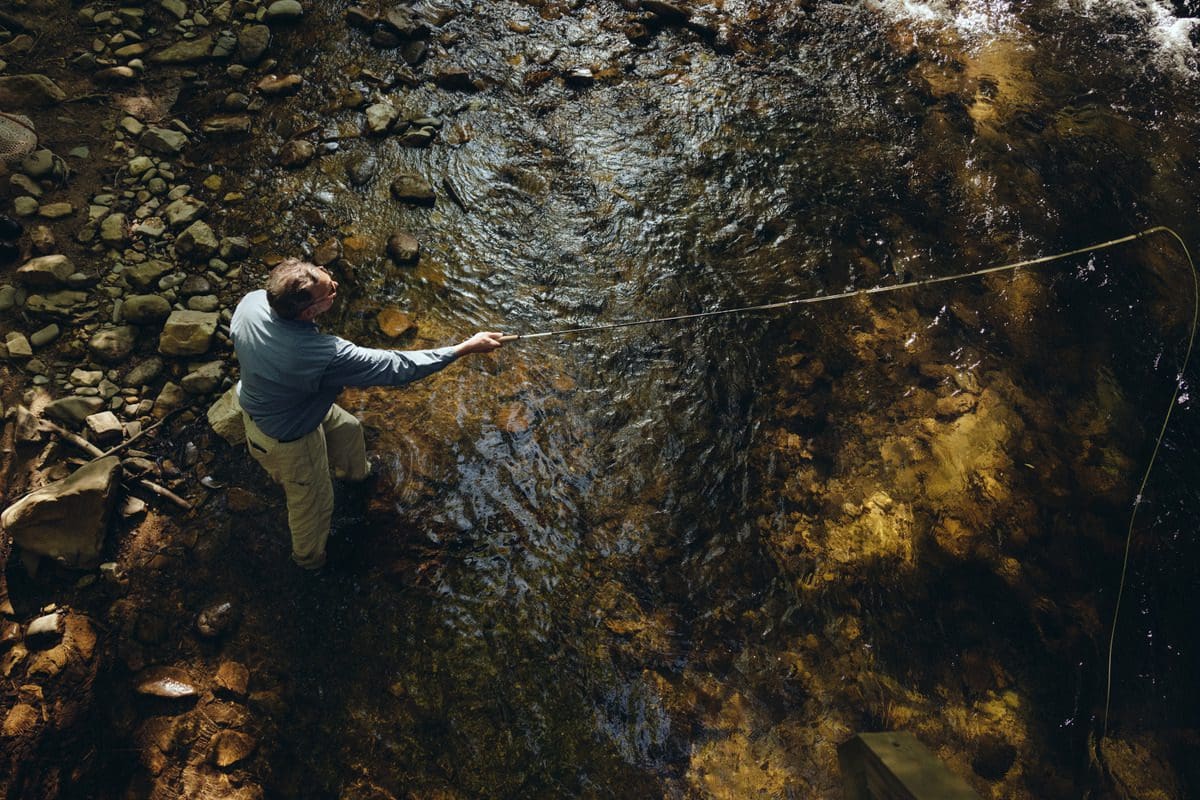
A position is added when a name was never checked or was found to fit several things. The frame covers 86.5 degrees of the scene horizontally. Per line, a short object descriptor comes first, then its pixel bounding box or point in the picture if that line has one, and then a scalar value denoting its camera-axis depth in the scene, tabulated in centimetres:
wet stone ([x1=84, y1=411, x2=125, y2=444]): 385
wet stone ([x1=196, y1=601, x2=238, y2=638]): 353
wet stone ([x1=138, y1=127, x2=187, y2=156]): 501
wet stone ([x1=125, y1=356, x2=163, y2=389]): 411
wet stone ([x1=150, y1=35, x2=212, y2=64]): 548
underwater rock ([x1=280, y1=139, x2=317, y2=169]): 516
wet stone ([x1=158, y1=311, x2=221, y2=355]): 418
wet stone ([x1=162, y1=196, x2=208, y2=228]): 472
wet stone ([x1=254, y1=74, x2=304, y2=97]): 547
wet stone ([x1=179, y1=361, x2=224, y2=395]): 411
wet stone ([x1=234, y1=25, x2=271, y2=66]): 561
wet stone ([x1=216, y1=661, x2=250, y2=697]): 342
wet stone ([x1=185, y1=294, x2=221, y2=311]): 439
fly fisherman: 291
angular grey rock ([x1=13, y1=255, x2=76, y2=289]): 421
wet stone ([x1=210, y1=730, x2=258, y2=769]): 326
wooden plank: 277
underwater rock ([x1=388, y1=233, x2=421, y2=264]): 478
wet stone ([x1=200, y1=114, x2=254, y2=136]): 523
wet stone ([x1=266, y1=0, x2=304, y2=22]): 581
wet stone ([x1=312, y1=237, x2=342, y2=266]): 475
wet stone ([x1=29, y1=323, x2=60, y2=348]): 408
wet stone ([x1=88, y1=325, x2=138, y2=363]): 413
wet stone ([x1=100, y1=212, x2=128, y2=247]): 453
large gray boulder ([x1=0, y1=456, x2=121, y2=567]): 344
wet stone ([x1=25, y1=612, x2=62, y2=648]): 334
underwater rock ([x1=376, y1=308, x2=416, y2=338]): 453
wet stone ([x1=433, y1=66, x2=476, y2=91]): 566
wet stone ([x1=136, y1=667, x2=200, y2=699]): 336
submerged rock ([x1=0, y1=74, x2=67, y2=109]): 495
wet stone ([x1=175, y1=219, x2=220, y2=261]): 459
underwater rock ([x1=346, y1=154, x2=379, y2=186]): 516
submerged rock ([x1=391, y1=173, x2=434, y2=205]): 508
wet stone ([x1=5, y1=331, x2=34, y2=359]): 399
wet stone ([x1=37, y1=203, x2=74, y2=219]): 452
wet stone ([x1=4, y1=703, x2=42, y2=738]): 313
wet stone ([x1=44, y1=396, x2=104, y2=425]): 387
